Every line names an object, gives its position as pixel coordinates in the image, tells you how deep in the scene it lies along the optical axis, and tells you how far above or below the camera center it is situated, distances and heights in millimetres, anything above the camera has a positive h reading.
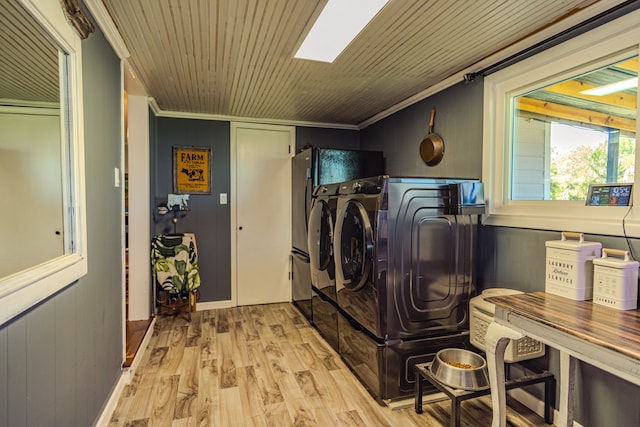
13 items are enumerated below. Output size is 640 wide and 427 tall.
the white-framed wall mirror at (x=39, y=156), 1063 +168
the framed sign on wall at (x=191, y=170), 3863 +370
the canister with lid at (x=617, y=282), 1468 -339
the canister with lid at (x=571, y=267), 1625 -306
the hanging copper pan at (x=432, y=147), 2889 +489
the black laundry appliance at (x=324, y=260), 2795 -506
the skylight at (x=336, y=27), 1738 +1012
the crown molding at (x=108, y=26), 1687 +966
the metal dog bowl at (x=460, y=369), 1852 -952
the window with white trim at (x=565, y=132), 1699 +440
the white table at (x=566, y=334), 1111 -476
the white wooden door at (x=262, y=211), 4109 -103
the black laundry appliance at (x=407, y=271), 2092 -438
